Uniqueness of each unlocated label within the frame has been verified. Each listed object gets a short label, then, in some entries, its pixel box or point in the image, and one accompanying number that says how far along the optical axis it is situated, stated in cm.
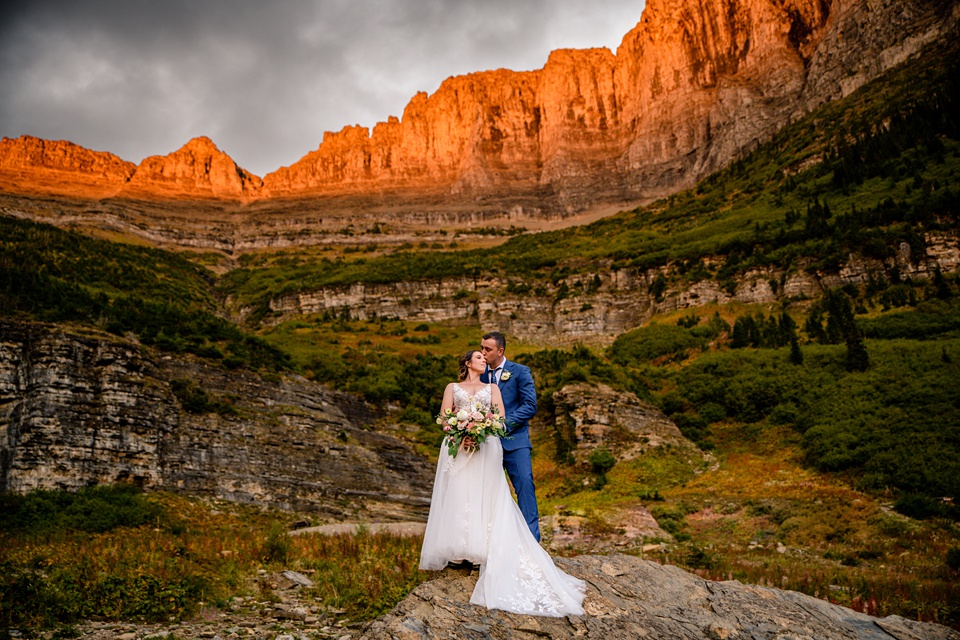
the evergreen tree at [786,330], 3988
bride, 594
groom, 704
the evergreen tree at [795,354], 3412
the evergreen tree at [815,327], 3875
